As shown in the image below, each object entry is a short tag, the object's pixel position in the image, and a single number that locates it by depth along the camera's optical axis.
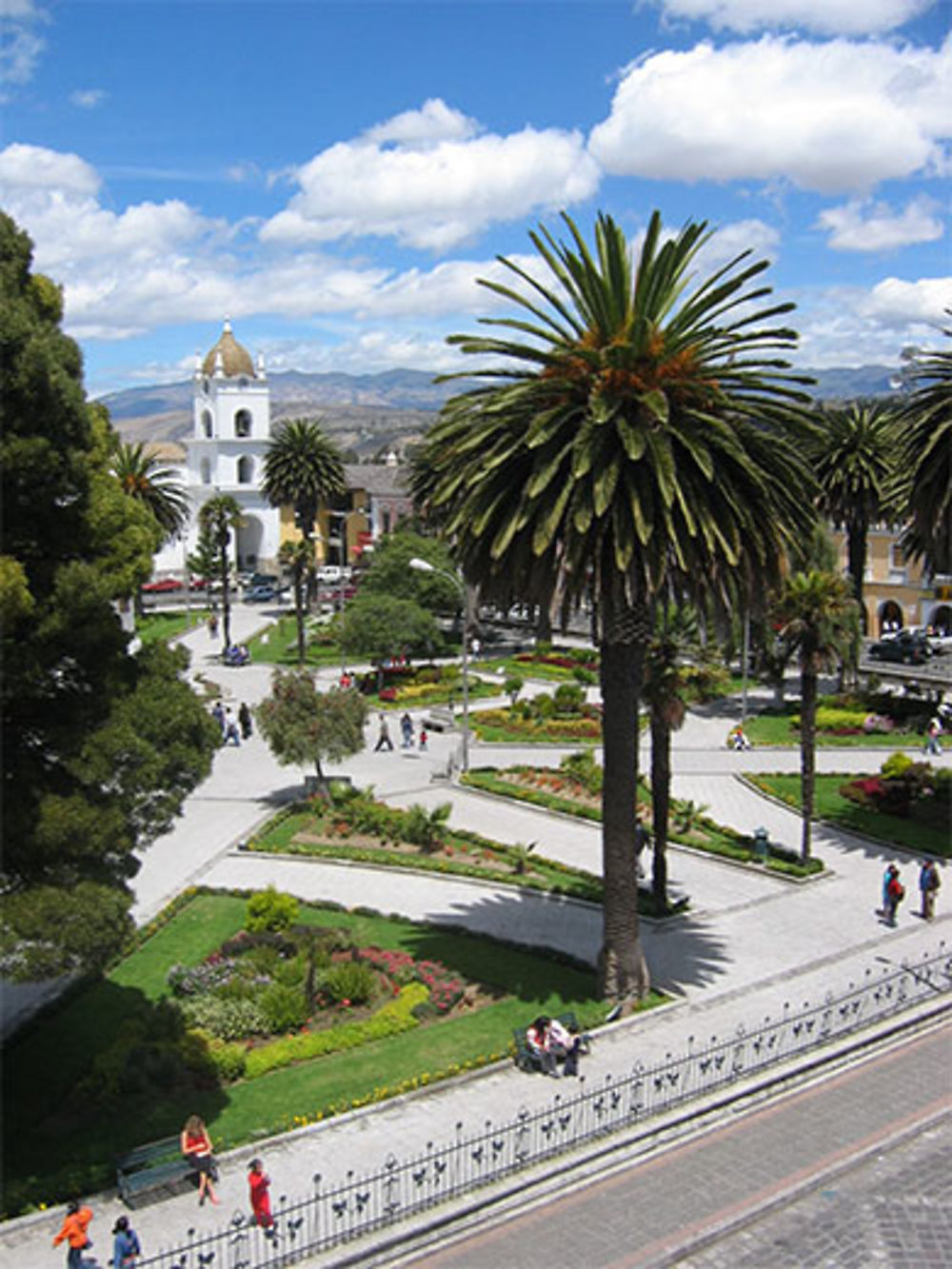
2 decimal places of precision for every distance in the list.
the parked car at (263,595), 83.69
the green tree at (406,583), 59.12
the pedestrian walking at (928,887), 26.36
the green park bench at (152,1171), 15.52
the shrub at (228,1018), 20.44
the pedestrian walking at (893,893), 26.12
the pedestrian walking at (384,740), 44.06
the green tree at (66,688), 14.63
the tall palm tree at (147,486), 61.75
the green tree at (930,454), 31.53
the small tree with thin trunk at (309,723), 33.94
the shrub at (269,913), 24.83
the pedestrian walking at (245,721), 44.66
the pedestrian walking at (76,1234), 13.74
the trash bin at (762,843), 29.97
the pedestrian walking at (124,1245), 13.82
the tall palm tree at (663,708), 25.09
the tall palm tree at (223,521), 62.73
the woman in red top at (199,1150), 15.67
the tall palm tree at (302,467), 66.88
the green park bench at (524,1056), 19.23
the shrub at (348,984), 21.56
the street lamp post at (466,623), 38.03
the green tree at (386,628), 52.44
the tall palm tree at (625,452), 19.20
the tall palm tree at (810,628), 29.47
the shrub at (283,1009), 20.66
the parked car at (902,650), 57.09
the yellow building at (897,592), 64.88
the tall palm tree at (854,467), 49.06
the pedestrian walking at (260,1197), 14.68
